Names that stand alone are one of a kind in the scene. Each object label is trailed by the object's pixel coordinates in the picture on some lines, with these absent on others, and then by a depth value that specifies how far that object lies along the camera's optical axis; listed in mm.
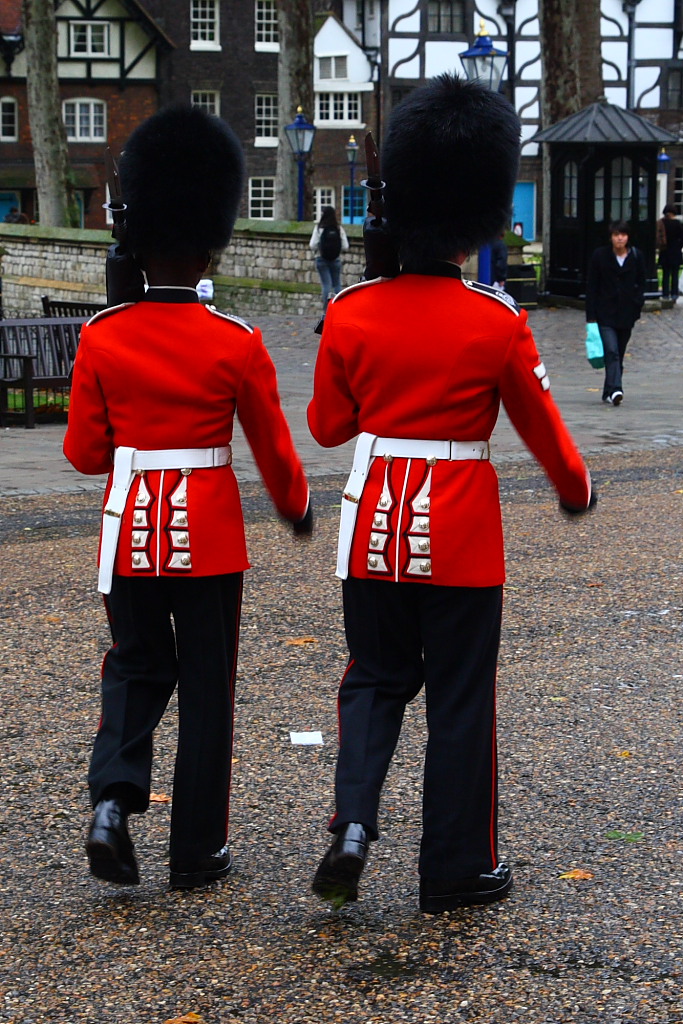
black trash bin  26234
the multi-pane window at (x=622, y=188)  25953
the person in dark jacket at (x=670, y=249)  28291
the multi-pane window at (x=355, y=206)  58156
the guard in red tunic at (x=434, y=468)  3682
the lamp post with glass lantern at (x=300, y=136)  31859
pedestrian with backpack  24906
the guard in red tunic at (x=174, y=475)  3791
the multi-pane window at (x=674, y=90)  54469
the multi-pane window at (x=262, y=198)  57656
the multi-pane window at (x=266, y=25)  56344
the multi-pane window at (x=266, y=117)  57000
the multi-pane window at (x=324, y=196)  58969
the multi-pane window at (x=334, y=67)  55875
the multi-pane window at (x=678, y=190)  58094
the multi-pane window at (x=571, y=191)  26625
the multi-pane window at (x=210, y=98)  56125
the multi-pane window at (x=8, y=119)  54656
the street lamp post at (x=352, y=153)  54562
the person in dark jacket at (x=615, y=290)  14281
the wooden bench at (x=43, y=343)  14375
